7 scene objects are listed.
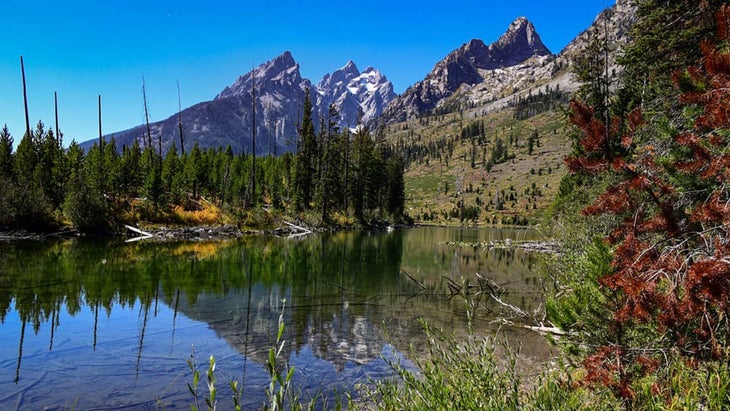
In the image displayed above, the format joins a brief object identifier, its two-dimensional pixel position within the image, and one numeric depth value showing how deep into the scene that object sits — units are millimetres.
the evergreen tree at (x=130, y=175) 48594
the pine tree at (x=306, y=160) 64512
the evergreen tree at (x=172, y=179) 53125
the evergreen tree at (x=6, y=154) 46316
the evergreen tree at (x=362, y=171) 71812
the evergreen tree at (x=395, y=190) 87000
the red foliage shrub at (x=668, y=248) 4312
